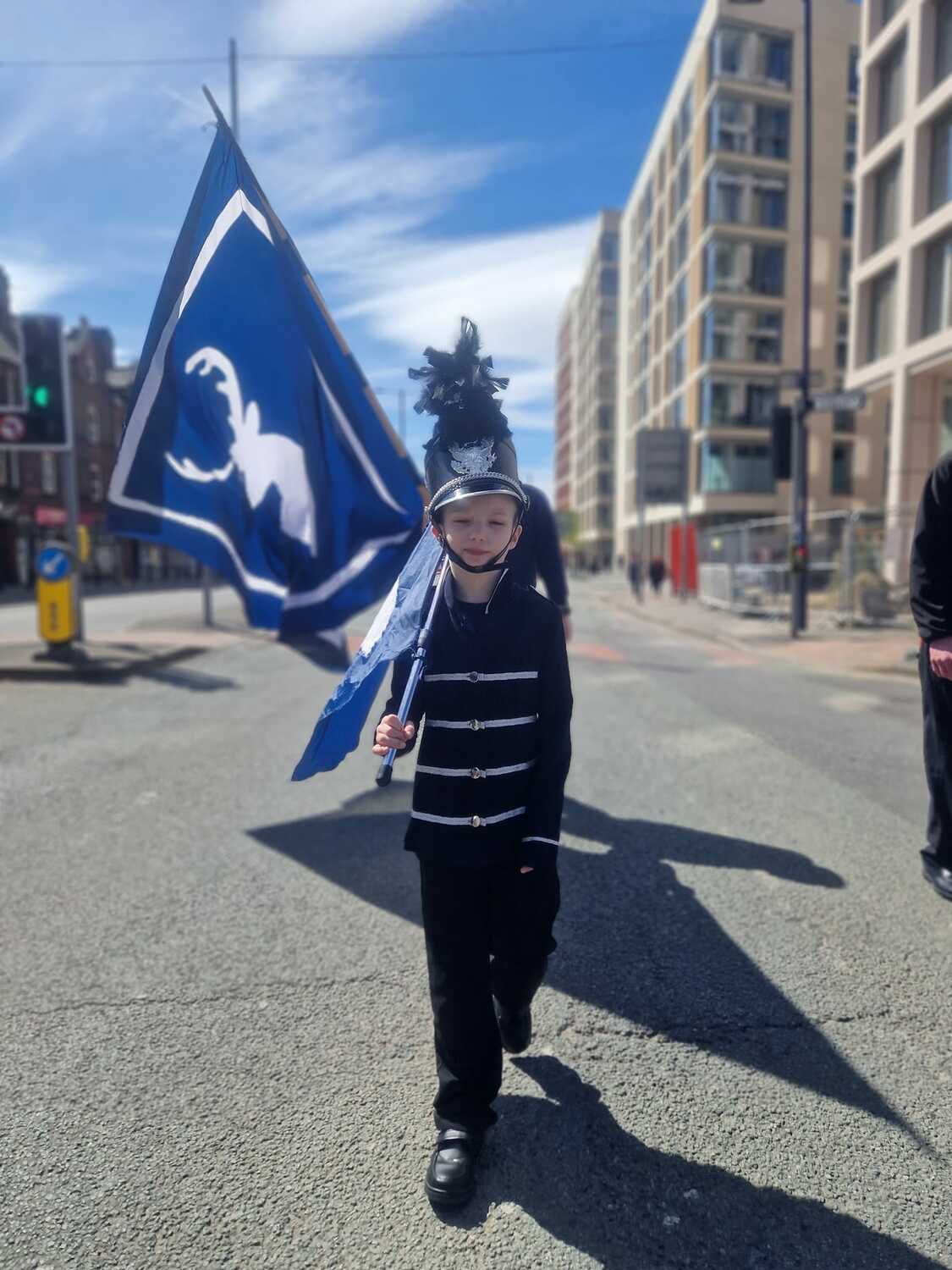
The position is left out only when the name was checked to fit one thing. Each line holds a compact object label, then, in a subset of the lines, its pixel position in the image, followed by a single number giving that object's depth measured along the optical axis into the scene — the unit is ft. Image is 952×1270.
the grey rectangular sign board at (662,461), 89.81
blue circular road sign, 34.45
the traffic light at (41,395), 34.96
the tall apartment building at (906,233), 67.05
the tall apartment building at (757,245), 127.85
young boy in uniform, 6.94
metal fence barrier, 53.67
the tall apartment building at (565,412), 319.06
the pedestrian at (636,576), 93.46
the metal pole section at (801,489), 47.42
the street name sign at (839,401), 44.65
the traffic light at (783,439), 47.42
